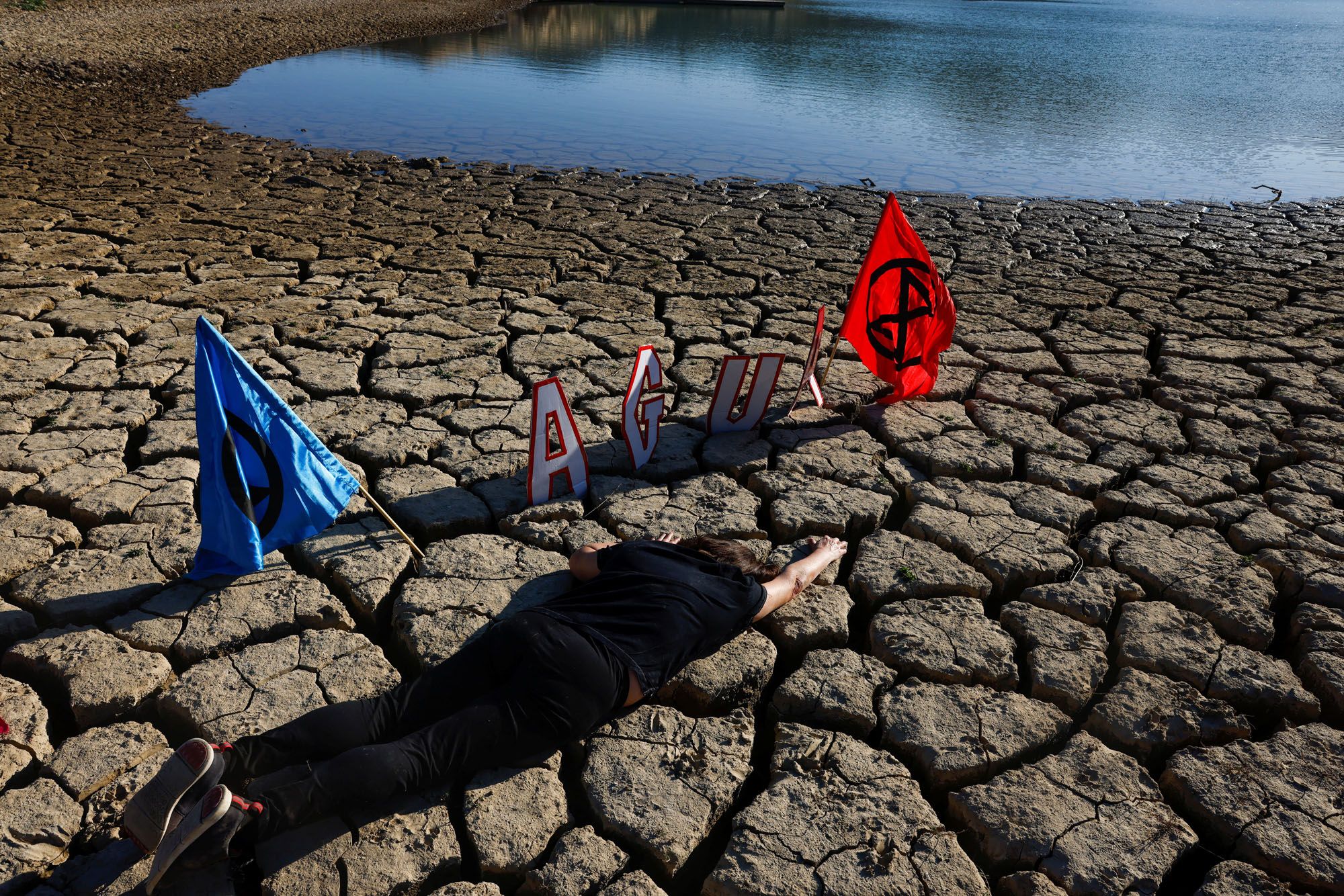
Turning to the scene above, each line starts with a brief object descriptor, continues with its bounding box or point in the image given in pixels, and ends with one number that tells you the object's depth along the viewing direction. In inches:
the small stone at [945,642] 104.5
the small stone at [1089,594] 115.4
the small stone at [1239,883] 80.8
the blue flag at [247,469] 107.2
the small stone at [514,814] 80.8
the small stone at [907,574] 117.9
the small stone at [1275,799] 83.7
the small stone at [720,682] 99.6
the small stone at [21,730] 86.0
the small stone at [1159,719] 96.1
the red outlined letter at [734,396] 153.8
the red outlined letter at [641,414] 139.9
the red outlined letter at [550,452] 128.0
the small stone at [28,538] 112.1
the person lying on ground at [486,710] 75.5
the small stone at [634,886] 78.5
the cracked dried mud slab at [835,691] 97.7
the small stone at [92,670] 92.8
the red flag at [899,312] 161.8
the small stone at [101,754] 84.7
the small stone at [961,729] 92.4
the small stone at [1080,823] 82.3
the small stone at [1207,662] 102.2
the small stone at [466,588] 105.7
